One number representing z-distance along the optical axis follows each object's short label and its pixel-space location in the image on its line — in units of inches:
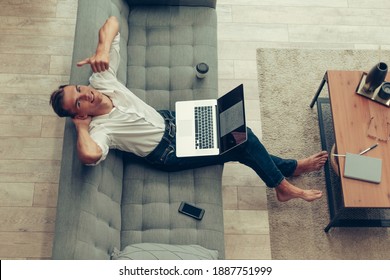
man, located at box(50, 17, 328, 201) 90.5
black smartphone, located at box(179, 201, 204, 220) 98.6
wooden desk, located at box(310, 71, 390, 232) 98.9
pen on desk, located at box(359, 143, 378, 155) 102.5
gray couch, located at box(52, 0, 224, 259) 87.4
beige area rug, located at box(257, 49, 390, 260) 112.2
